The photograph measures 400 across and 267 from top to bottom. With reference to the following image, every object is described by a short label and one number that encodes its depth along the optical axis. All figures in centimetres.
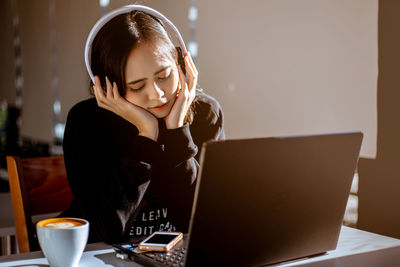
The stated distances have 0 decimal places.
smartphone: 194
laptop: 174
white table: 194
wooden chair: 235
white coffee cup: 184
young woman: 222
